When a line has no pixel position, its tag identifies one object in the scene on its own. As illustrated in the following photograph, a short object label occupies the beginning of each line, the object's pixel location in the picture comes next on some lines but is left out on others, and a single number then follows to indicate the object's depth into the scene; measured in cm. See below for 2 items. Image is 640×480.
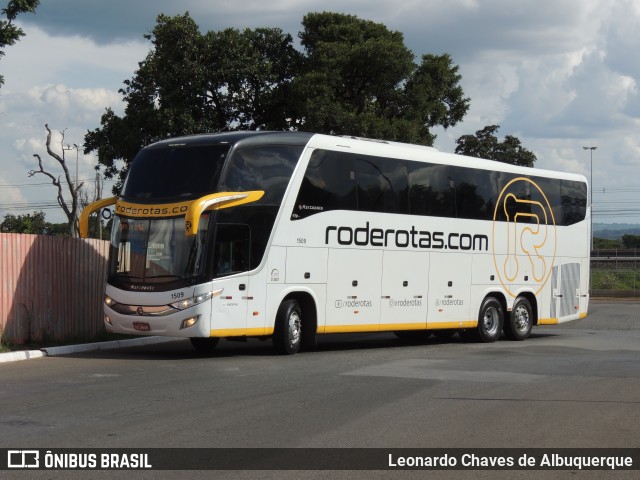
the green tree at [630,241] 13150
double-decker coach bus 1678
